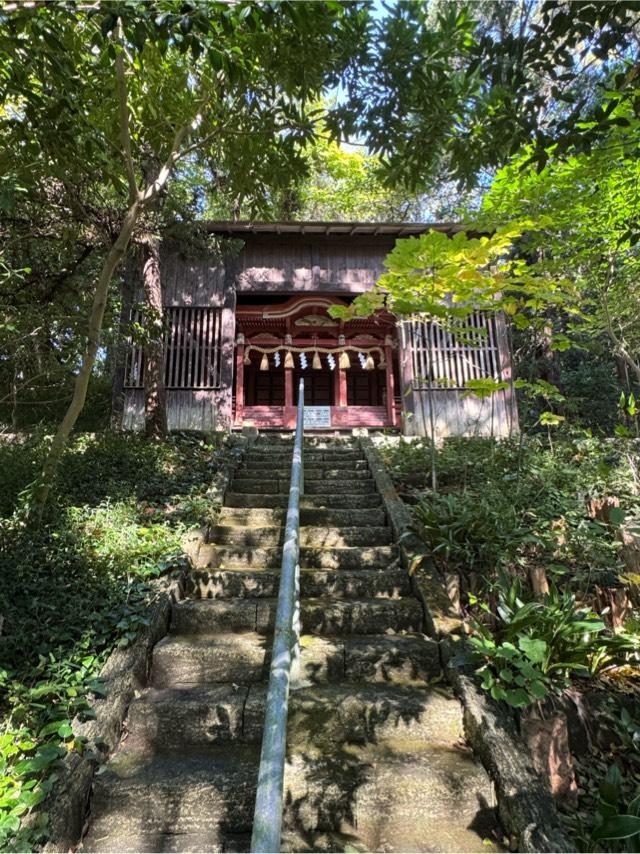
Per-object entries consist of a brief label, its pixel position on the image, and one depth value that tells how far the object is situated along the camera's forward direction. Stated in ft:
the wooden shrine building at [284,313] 31.83
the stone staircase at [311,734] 7.06
